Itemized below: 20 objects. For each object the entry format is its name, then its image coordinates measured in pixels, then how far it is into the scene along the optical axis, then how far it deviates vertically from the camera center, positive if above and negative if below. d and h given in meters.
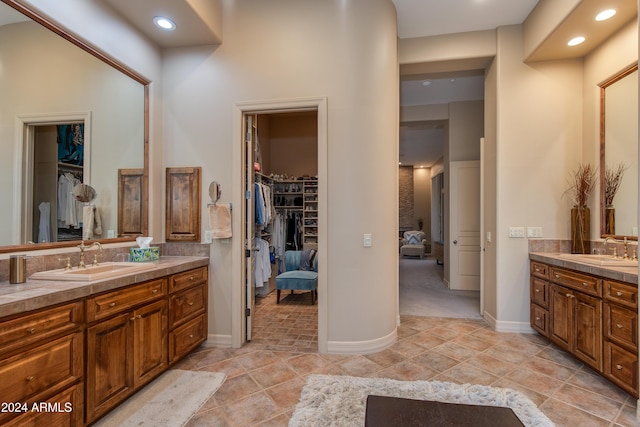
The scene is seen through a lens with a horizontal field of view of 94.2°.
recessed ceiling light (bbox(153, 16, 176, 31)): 2.77 +1.85
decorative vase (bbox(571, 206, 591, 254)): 3.18 -0.14
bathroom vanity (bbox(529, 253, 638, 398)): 2.18 -0.82
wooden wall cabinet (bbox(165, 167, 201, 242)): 3.15 +0.14
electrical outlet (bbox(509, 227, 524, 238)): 3.49 -0.17
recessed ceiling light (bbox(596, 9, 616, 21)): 2.62 +1.82
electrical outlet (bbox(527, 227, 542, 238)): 3.46 -0.17
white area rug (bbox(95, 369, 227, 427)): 1.97 -1.35
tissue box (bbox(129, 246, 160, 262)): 2.69 -0.34
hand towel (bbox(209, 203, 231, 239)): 3.02 -0.04
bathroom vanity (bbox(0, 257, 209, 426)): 1.44 -0.76
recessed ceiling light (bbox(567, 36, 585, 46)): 3.02 +1.82
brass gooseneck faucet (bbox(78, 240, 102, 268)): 2.26 -0.25
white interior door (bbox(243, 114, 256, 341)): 3.20 -0.09
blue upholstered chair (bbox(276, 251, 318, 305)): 4.49 -0.97
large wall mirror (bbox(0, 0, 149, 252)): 1.97 +0.69
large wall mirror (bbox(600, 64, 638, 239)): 2.74 +0.69
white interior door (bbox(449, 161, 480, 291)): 5.52 -0.18
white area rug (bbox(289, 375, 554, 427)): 1.94 -1.31
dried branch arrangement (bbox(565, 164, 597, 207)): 3.21 +0.38
